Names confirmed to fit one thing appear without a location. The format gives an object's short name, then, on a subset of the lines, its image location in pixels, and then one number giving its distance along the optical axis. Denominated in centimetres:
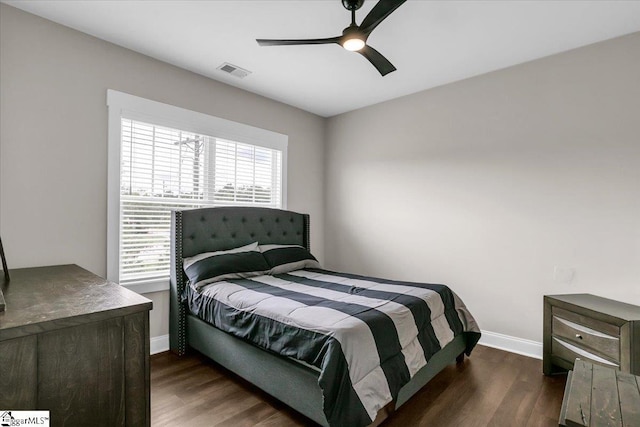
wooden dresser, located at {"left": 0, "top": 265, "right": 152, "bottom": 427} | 103
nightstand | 206
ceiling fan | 174
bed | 171
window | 273
